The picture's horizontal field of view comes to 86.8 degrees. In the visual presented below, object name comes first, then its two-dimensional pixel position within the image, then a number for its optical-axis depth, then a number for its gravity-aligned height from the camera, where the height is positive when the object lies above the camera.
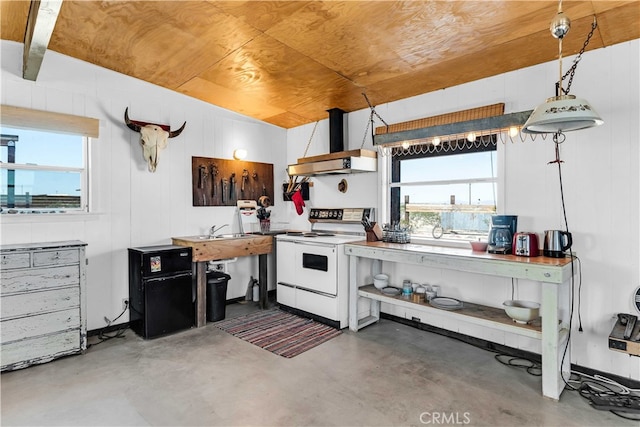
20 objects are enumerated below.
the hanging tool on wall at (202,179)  4.46 +0.45
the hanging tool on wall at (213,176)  4.58 +0.50
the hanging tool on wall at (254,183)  5.04 +0.43
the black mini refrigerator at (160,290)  3.46 -0.82
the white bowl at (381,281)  3.78 -0.78
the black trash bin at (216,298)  4.04 -1.03
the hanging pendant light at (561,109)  1.76 +0.53
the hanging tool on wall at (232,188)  4.77 +0.35
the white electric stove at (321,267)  3.75 -0.64
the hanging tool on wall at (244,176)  4.92 +0.53
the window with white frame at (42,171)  3.20 +0.43
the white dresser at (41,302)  2.80 -0.77
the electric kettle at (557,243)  2.69 -0.26
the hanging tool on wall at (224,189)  4.69 +0.33
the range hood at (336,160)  3.99 +0.64
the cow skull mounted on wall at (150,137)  3.81 +0.87
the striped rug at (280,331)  3.32 -1.30
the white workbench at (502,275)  2.42 -0.65
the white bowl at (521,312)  2.64 -0.81
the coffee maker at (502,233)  2.94 -0.20
